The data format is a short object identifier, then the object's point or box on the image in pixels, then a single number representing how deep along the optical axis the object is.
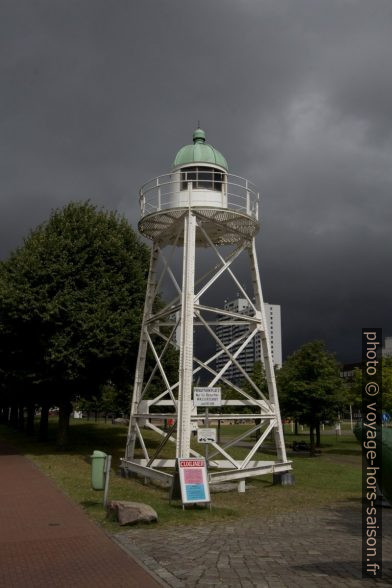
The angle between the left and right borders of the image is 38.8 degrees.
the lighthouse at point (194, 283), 17.62
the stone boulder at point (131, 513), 11.84
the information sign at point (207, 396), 16.06
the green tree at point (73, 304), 25.19
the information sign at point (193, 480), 13.81
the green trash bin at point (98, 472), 14.08
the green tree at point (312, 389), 34.47
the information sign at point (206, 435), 15.25
